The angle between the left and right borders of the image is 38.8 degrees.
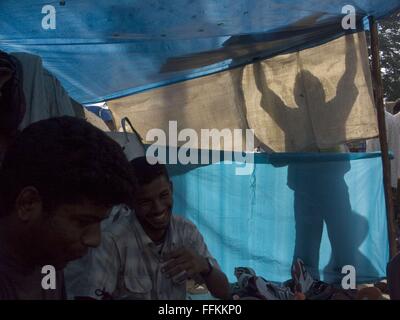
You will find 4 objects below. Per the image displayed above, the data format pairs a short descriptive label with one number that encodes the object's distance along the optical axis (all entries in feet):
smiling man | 8.16
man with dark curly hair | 7.22
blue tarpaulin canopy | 8.86
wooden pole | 9.86
